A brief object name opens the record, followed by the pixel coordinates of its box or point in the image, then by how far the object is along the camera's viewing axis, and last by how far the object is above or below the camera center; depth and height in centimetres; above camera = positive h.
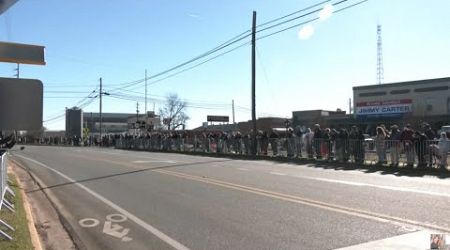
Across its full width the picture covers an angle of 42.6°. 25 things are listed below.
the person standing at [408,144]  2102 -15
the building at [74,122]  10022 +367
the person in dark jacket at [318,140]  2629 +3
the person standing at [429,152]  2044 -44
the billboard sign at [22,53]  784 +123
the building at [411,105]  7481 +468
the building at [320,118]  8775 +379
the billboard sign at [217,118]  9640 +413
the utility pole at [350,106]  11247 +688
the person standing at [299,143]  2811 -10
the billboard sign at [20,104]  680 +47
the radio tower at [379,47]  10181 +1694
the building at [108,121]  15362 +639
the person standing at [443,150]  1985 -36
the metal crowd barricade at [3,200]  896 -104
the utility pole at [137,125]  7041 +207
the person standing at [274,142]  3075 -7
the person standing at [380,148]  2248 -31
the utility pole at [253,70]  3500 +438
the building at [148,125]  7038 +240
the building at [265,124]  10208 +326
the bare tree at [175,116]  12014 +560
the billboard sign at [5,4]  591 +144
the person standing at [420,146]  2064 -22
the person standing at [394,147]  2173 -26
